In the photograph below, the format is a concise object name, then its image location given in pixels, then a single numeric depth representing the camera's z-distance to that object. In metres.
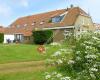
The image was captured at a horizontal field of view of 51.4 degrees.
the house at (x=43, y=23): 18.56
